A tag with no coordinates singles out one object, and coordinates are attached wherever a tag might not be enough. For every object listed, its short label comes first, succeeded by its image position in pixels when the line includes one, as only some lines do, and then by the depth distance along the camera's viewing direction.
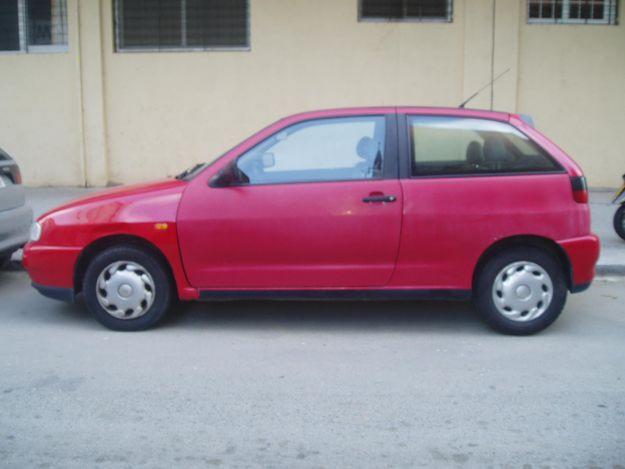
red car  5.73
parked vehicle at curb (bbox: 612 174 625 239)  9.03
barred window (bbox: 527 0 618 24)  12.41
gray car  7.26
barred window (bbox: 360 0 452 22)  12.37
